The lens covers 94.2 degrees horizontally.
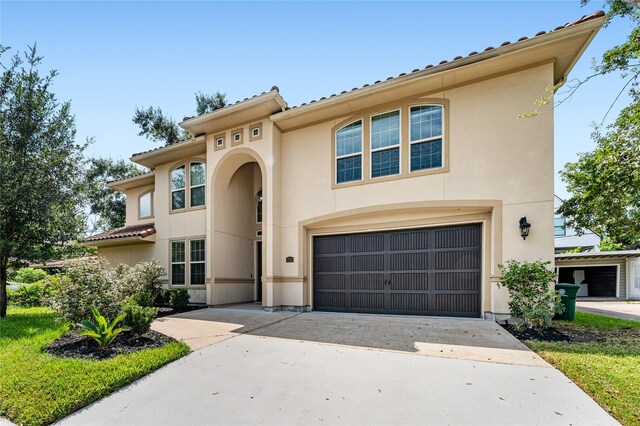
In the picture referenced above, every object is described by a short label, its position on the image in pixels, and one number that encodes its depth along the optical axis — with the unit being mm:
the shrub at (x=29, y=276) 17156
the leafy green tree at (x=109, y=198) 22094
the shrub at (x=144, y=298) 9509
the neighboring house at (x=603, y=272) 17422
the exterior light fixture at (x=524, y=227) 7062
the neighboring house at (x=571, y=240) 22312
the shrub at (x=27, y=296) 12734
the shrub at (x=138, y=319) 5594
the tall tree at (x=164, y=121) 20734
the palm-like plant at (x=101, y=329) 4907
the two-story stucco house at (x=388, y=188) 7340
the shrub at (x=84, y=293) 5441
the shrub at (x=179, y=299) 10438
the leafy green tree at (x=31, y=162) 8117
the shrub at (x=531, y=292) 6125
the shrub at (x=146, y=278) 9595
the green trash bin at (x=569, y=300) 7730
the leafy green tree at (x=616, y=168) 6781
